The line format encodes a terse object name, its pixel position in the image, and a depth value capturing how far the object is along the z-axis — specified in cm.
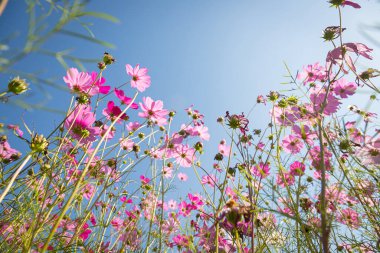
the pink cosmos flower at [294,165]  117
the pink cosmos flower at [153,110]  157
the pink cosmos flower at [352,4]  90
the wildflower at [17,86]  69
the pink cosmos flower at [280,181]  129
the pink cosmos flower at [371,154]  77
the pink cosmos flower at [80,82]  103
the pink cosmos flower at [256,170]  142
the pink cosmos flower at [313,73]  147
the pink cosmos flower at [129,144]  173
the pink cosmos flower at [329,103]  119
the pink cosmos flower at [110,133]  125
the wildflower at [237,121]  130
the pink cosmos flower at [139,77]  152
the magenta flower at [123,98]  110
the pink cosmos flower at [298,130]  125
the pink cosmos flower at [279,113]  139
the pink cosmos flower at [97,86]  106
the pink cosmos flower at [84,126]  100
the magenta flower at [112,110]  112
